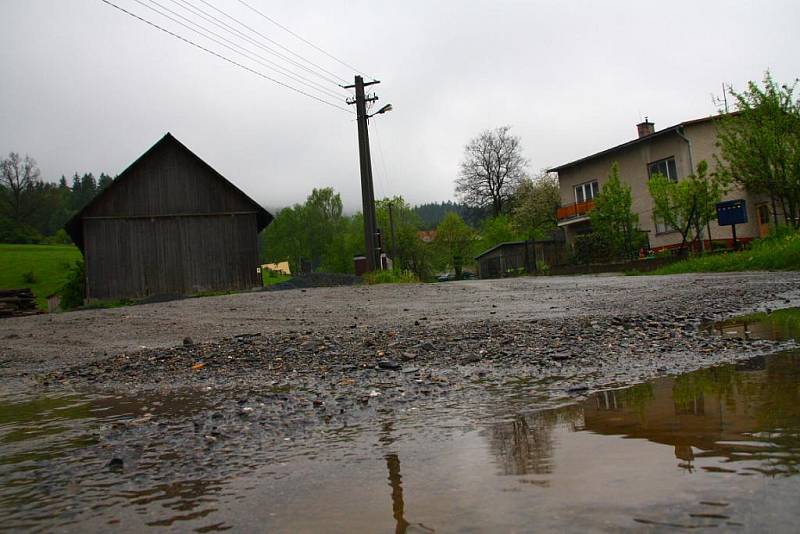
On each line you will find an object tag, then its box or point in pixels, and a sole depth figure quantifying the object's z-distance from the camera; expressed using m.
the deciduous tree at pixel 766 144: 20.50
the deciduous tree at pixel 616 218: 27.75
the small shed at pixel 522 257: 36.75
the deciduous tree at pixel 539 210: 55.72
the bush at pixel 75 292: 30.44
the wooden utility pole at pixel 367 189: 23.86
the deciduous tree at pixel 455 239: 71.44
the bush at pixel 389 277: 21.08
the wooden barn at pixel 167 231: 24.48
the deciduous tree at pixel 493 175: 63.00
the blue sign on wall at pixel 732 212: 22.42
